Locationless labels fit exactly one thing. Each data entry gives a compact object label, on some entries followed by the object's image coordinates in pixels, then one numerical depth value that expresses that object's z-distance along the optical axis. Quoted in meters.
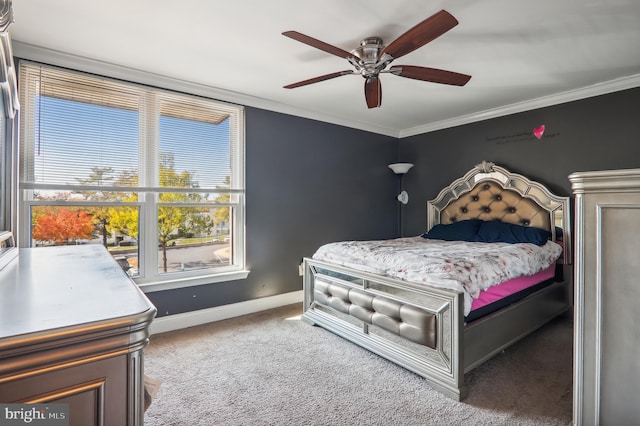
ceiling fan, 1.66
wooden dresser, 0.50
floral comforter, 2.00
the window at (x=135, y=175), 2.43
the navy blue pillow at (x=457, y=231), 3.55
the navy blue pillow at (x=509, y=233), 3.06
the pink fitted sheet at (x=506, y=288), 2.07
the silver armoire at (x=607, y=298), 1.21
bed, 1.93
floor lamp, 4.32
